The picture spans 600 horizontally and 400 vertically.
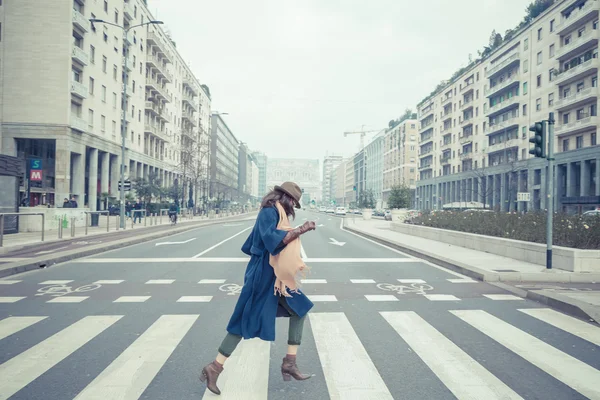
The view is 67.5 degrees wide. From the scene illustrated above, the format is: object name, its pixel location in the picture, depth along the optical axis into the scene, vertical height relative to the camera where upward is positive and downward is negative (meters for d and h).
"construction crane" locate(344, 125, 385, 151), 186.25 +29.57
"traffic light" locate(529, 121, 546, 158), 9.96 +1.50
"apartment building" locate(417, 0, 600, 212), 39.45 +10.38
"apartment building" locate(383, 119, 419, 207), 95.56 +11.40
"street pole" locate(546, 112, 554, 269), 9.55 -0.03
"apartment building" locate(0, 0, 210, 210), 34.00 +9.00
